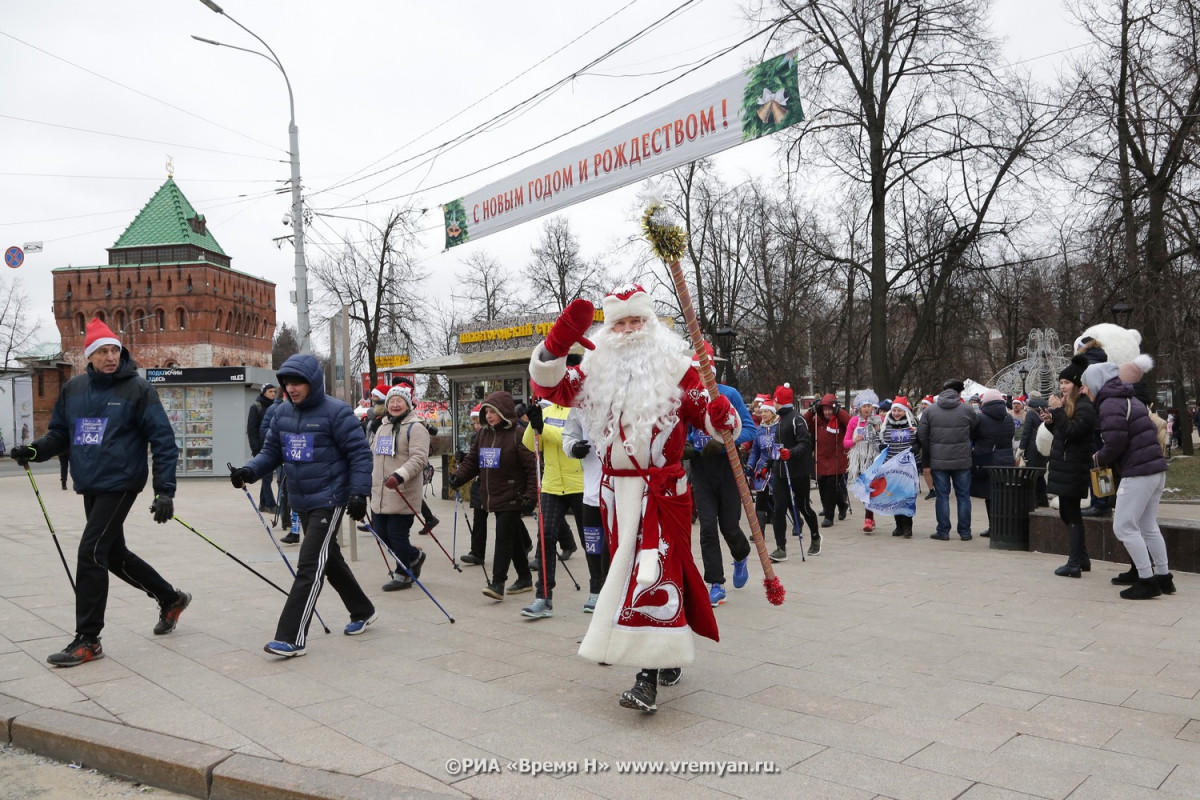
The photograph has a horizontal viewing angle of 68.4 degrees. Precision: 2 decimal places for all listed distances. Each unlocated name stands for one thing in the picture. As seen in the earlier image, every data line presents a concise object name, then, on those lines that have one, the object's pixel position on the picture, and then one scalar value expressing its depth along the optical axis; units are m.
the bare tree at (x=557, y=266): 39.22
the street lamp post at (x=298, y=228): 18.52
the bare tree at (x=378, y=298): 37.34
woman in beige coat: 7.59
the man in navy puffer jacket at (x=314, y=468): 5.45
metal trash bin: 9.39
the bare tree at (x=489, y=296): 42.91
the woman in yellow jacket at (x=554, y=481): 7.00
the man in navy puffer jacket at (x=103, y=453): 5.35
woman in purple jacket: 6.50
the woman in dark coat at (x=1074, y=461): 7.26
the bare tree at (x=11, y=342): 44.50
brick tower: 67.81
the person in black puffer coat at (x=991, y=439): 12.01
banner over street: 9.91
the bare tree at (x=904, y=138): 18.98
